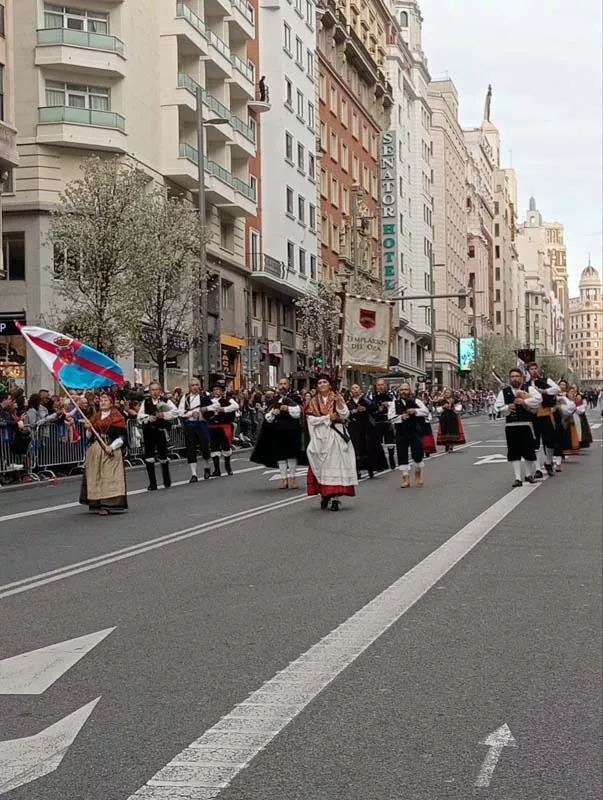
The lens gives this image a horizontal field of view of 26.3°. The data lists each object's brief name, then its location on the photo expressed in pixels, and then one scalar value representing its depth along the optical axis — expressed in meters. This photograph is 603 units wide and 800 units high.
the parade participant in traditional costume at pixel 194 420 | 22.62
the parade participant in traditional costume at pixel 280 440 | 20.20
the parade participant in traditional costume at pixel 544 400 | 20.86
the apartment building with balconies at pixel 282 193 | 51.06
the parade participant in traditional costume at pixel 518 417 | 19.62
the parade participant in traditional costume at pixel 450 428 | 33.70
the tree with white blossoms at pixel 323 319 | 50.91
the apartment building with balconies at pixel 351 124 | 63.44
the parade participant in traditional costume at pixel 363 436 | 23.06
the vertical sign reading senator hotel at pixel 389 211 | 76.50
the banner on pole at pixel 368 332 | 28.38
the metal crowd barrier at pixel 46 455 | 21.66
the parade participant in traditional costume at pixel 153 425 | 20.02
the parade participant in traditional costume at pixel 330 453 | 16.09
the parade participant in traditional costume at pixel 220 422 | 22.73
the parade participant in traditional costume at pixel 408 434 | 20.31
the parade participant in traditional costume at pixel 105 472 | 15.66
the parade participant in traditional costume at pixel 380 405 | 23.11
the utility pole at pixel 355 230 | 51.50
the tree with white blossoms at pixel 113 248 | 30.39
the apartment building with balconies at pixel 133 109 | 35.50
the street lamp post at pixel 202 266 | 33.84
